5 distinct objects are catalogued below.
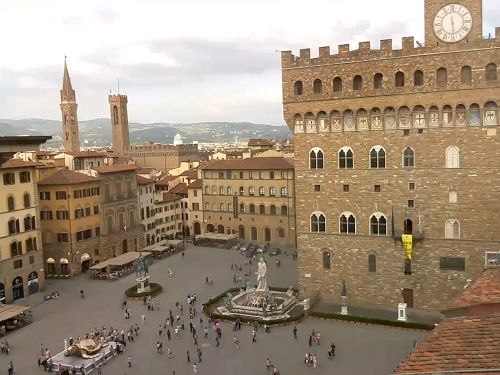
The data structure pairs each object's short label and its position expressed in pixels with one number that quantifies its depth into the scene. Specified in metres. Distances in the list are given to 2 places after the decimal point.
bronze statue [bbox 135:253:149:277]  48.28
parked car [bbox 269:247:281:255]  64.06
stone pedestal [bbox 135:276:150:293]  48.19
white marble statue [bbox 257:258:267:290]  42.03
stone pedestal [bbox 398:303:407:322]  36.66
